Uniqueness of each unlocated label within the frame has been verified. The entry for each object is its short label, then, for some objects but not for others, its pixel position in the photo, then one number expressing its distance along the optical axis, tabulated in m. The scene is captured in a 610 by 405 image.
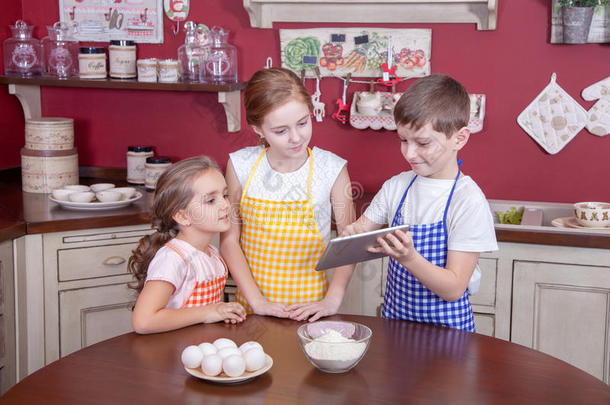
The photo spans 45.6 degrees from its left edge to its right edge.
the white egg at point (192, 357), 1.31
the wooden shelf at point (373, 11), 2.64
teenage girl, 1.96
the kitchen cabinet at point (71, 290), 2.41
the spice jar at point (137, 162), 3.02
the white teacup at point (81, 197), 2.60
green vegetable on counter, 2.70
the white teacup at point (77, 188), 2.69
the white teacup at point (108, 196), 2.62
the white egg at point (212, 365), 1.29
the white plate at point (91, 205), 2.56
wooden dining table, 1.25
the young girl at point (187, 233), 1.74
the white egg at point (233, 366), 1.29
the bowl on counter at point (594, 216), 2.43
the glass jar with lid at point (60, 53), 3.01
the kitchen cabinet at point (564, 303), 2.31
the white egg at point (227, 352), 1.31
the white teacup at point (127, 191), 2.70
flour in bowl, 1.31
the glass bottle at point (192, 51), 2.87
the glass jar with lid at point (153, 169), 2.89
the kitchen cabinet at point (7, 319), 2.30
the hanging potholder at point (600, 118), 2.63
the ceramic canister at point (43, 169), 2.84
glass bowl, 1.31
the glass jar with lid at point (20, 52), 2.99
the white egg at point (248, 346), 1.34
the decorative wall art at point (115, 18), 3.04
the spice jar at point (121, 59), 2.92
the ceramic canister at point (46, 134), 2.84
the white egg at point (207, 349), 1.33
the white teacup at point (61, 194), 2.61
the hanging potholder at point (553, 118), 2.67
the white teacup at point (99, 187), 2.78
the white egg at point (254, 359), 1.30
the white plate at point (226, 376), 1.28
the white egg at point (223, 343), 1.36
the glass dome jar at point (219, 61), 2.86
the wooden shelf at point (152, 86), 2.77
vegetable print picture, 2.76
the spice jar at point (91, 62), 2.90
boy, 1.62
